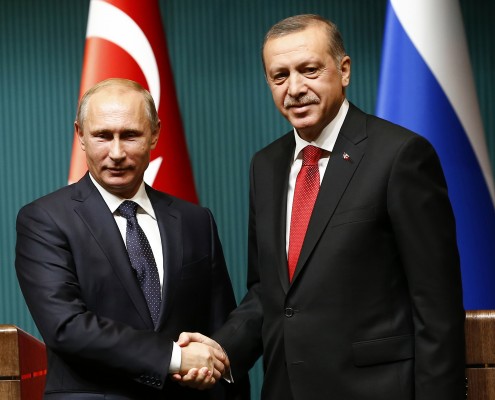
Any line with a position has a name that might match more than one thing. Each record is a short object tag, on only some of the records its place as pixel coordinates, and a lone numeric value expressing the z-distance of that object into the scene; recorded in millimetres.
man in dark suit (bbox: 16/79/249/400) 4355
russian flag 6375
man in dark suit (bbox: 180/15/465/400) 4109
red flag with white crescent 6937
